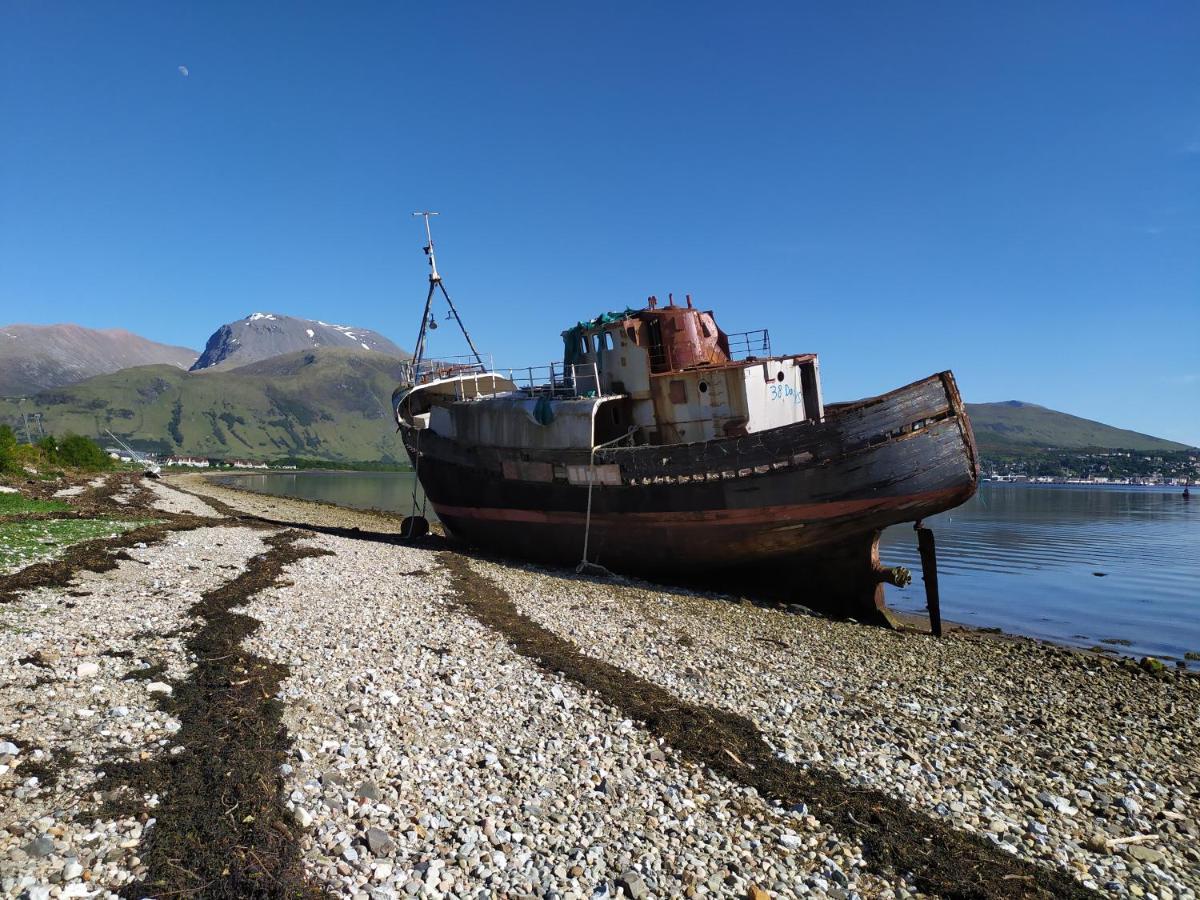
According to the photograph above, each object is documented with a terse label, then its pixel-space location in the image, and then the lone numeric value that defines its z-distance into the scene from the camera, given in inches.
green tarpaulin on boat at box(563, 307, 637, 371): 922.1
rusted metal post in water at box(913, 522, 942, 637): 711.7
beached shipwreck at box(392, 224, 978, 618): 709.9
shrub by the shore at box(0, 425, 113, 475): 1852.9
